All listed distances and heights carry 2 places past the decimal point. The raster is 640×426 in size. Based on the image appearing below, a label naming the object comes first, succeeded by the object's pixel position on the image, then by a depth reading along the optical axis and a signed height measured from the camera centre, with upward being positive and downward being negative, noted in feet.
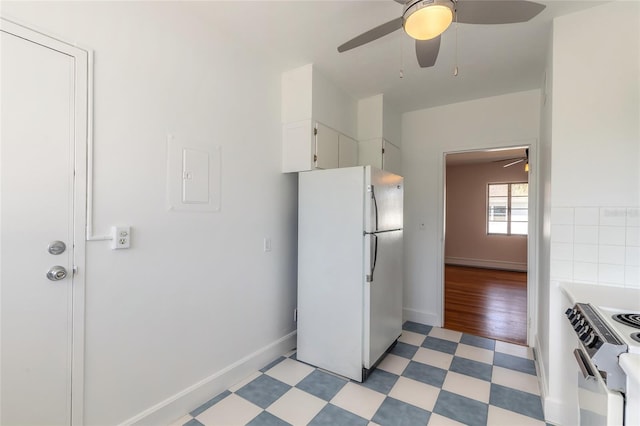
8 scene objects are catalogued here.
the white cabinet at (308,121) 8.18 +2.70
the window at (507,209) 21.38 +0.42
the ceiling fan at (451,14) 4.06 +3.11
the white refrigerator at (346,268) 7.28 -1.54
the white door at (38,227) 3.97 -0.28
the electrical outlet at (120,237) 4.99 -0.49
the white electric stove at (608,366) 2.75 -1.60
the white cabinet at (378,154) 10.24 +2.18
